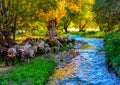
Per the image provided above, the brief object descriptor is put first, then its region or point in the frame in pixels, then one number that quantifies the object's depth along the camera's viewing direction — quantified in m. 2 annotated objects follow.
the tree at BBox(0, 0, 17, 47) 26.06
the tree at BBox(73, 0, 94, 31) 71.94
